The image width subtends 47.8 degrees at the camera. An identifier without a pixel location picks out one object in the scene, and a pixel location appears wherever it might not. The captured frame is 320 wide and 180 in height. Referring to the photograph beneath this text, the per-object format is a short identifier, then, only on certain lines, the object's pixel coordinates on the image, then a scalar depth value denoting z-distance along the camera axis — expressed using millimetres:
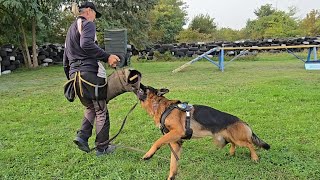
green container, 16031
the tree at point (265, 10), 44100
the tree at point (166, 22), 33625
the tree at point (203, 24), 38750
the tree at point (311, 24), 34906
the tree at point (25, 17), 13623
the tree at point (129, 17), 18609
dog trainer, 3695
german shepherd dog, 3482
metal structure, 12617
